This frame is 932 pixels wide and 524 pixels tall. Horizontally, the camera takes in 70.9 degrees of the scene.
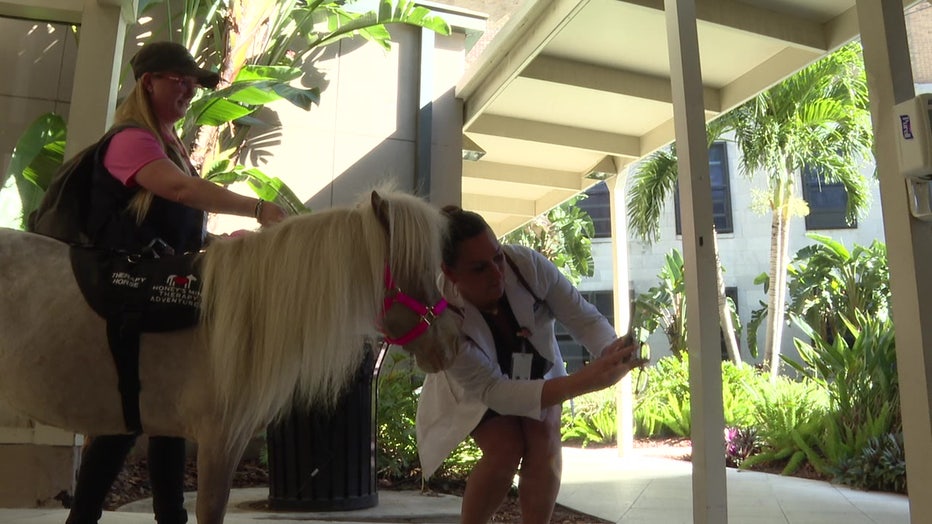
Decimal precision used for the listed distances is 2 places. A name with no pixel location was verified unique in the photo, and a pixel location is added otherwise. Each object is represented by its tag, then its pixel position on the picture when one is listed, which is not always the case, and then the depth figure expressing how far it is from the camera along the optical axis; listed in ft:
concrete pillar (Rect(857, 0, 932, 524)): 5.85
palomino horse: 4.62
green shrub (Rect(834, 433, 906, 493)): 16.71
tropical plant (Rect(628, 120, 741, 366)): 35.14
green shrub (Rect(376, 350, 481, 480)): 14.67
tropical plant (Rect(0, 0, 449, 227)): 13.78
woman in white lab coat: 6.18
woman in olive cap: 4.90
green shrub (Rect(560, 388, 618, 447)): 32.78
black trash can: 11.48
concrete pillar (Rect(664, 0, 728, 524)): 7.64
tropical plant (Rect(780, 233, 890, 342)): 35.17
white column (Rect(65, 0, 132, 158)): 10.69
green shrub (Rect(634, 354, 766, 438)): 31.65
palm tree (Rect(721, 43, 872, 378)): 32.76
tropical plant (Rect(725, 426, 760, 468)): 23.34
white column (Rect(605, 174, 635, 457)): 22.67
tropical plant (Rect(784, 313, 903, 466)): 18.95
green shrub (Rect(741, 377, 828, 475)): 20.88
